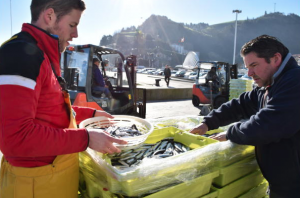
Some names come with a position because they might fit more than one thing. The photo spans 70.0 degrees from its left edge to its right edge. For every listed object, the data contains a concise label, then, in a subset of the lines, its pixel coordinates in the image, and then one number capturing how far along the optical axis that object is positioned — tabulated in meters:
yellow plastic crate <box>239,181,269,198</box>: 2.18
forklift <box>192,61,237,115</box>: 12.48
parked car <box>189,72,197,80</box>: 45.03
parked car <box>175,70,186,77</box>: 50.81
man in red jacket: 1.13
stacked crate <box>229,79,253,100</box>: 8.89
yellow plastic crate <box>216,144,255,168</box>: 2.00
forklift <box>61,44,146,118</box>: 5.86
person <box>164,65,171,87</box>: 22.97
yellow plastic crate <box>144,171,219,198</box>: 1.58
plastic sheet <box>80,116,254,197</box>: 1.46
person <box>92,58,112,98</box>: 6.34
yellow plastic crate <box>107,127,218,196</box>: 1.46
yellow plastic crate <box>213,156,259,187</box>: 1.94
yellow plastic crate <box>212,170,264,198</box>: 1.94
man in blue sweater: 1.81
